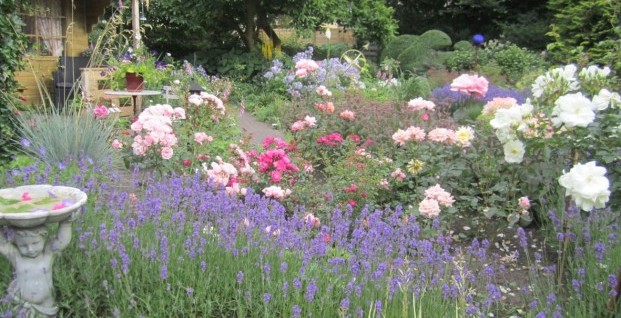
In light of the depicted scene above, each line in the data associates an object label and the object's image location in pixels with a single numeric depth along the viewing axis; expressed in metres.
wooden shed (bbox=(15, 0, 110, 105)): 9.73
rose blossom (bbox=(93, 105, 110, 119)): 5.19
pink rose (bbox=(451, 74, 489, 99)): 5.13
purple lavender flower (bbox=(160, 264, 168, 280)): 2.38
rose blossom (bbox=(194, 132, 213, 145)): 4.63
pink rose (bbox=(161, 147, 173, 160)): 4.37
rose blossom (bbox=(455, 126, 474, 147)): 4.15
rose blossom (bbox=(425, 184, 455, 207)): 3.72
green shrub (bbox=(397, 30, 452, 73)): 14.22
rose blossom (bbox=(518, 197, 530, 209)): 3.73
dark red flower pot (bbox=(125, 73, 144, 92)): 6.91
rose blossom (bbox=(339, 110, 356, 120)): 5.68
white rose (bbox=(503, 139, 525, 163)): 3.52
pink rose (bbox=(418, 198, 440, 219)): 3.56
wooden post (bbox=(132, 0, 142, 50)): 9.75
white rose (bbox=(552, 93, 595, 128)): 3.18
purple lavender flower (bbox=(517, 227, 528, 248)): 2.85
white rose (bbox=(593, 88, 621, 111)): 3.48
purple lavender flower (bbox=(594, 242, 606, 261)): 2.83
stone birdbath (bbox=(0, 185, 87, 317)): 2.38
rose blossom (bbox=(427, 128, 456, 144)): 4.34
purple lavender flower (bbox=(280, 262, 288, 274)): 2.48
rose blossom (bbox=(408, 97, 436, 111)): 5.16
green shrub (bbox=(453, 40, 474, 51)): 16.36
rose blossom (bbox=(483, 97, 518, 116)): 5.28
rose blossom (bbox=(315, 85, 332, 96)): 6.32
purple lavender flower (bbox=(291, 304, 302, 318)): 2.22
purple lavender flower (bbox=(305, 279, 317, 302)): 2.33
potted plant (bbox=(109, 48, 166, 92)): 6.93
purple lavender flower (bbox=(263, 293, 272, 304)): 2.30
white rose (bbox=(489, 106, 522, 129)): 3.45
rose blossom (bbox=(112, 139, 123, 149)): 4.58
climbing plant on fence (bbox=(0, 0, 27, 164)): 4.97
